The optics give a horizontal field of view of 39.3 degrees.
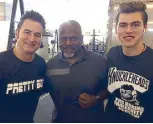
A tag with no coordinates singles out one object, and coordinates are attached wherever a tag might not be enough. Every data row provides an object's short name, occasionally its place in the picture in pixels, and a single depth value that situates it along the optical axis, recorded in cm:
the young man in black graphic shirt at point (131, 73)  141
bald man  161
